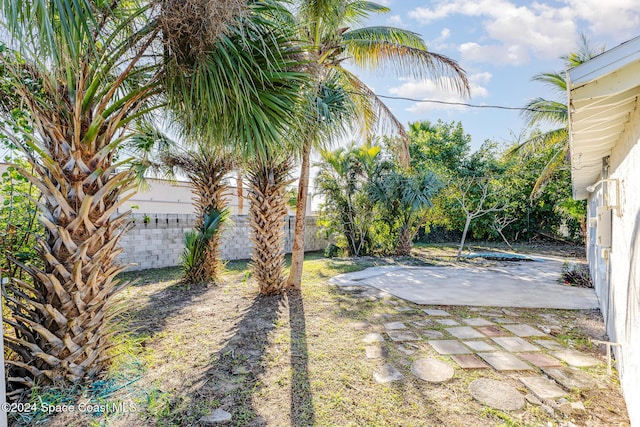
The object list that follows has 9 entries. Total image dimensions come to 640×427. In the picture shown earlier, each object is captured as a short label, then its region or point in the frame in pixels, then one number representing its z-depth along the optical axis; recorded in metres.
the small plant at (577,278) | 7.10
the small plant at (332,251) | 13.14
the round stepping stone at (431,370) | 3.06
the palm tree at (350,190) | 11.98
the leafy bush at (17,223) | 3.16
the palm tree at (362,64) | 6.05
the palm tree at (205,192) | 7.34
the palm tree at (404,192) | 11.72
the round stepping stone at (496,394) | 2.63
